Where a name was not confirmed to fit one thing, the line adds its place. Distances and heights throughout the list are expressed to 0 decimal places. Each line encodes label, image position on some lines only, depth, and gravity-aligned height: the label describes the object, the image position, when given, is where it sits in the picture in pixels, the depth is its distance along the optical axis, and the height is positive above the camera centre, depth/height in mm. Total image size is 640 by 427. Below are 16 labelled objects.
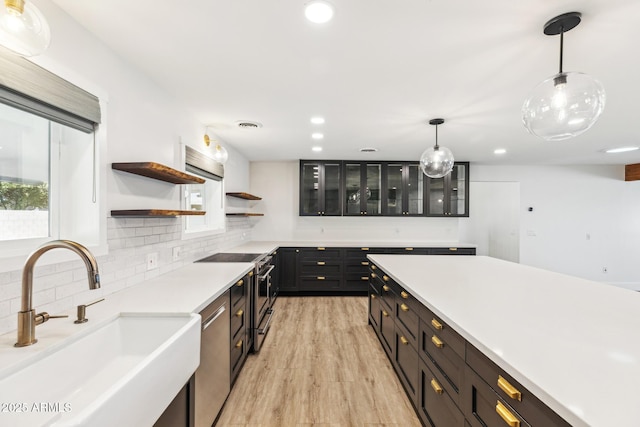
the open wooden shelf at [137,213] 1801 -15
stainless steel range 2834 -869
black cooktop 3023 -516
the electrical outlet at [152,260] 2166 -383
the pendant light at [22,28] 851 +557
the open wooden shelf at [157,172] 1800 +261
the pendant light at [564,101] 1406 +568
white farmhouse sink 835 -602
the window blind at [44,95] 1195 +546
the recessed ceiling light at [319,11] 1371 +988
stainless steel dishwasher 1595 -933
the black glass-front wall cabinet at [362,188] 5246 +438
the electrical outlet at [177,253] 2543 -379
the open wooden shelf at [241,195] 4033 +234
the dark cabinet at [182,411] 1347 -967
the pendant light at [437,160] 2854 +521
